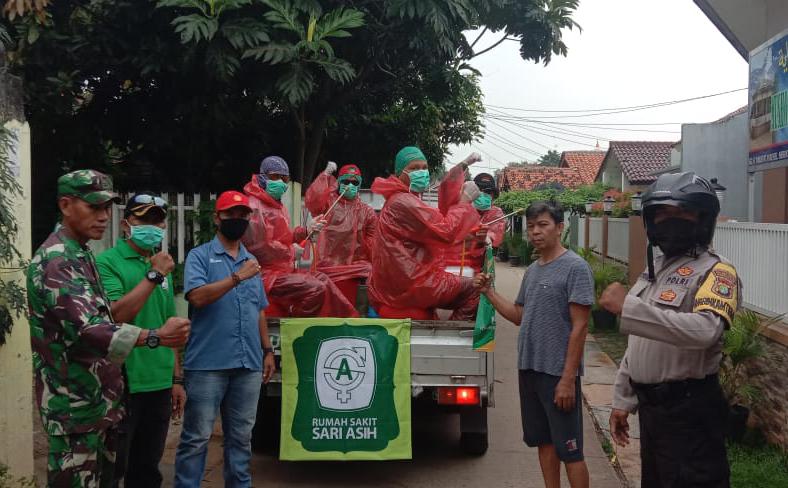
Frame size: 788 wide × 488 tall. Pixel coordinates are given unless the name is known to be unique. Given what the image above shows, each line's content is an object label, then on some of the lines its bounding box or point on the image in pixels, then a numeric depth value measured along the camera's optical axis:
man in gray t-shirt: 3.71
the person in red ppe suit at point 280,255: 5.27
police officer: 2.71
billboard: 8.00
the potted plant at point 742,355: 5.60
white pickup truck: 4.62
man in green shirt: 3.68
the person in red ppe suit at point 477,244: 5.78
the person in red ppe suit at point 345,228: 6.41
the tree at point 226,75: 7.89
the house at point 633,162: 32.26
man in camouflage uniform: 2.83
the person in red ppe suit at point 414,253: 5.12
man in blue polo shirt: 3.93
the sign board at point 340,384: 4.66
